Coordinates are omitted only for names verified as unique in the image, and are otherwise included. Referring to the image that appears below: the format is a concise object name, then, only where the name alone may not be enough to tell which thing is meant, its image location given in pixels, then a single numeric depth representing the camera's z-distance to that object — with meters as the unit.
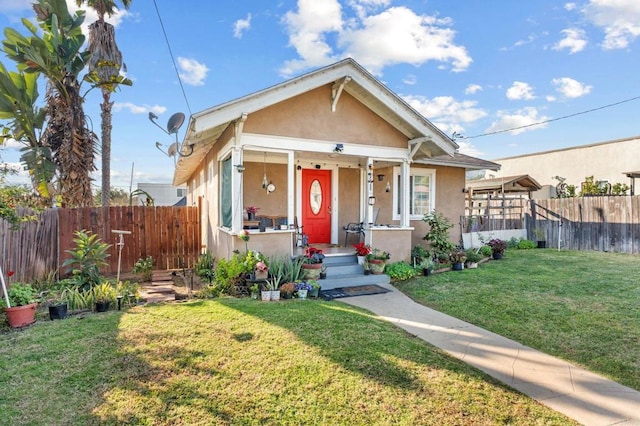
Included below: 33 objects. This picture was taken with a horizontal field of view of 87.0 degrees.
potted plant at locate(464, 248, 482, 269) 9.92
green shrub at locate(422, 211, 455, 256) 9.95
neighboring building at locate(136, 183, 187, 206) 35.69
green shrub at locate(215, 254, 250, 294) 6.96
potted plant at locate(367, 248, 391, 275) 8.52
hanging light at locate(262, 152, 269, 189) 9.03
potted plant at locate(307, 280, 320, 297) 7.17
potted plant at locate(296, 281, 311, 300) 7.00
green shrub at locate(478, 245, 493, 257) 11.49
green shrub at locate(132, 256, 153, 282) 9.73
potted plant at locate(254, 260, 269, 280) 6.99
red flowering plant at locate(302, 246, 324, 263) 7.70
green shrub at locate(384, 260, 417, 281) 8.59
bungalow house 7.62
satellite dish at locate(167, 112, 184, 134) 9.05
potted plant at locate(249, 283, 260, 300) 6.80
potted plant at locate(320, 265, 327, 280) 7.88
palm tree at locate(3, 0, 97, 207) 8.46
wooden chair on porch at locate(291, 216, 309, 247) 9.57
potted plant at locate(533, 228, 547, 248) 14.41
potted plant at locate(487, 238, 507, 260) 11.44
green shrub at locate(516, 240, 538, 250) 14.22
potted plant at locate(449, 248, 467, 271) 9.66
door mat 7.24
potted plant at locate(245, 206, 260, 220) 8.49
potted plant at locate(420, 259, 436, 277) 9.09
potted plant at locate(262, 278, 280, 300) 6.77
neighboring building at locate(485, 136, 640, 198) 21.07
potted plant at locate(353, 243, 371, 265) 8.67
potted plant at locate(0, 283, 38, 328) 5.24
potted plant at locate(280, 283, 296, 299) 6.92
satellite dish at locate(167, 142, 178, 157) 9.89
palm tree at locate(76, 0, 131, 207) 12.52
